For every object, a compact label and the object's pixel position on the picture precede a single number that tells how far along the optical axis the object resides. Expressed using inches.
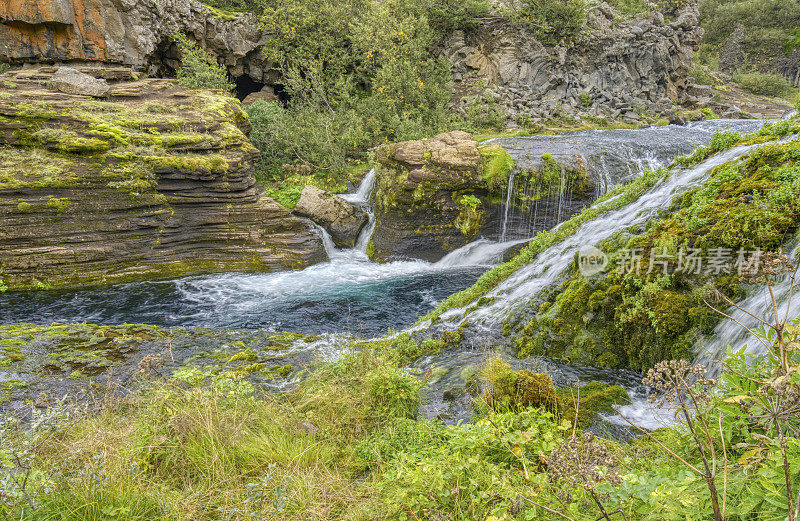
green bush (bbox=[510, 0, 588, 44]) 978.7
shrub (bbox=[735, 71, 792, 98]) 1478.8
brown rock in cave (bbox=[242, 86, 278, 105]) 895.7
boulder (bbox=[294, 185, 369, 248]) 576.1
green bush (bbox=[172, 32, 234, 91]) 717.7
